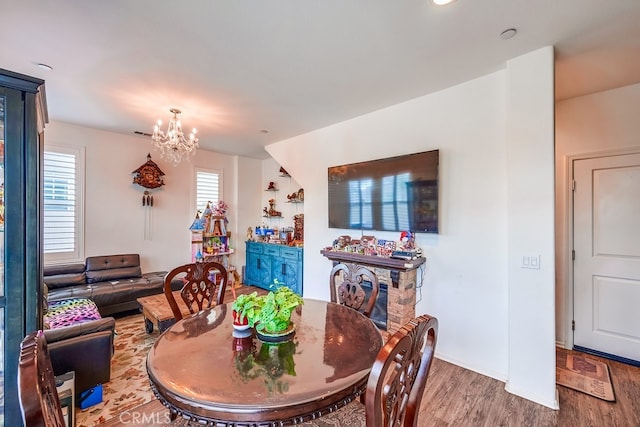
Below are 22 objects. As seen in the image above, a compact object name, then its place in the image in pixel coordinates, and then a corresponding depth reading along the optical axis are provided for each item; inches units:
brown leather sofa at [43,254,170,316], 145.1
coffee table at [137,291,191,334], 114.3
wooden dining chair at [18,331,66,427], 28.6
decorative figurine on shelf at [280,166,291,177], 223.3
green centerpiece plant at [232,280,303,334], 59.0
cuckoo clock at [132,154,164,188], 190.4
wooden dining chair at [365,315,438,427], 32.3
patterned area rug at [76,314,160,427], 82.7
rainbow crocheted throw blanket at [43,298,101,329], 102.5
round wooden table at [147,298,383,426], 40.7
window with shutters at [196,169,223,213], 225.5
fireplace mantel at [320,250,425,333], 116.1
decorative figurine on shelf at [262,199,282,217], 242.5
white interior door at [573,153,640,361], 110.8
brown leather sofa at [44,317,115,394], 79.1
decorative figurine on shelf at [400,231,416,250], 123.7
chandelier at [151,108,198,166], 130.8
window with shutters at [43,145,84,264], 160.6
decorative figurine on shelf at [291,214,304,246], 212.7
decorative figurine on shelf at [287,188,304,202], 215.6
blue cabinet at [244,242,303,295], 191.6
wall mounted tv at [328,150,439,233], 117.2
